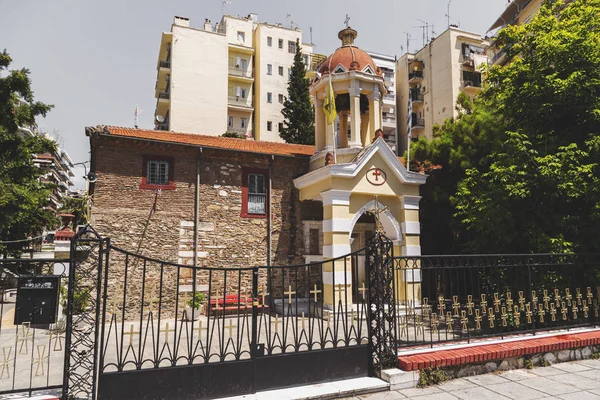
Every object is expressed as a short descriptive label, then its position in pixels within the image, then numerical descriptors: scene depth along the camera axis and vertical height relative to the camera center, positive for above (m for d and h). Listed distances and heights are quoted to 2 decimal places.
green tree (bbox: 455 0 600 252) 9.84 +2.77
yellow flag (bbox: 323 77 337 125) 14.31 +5.59
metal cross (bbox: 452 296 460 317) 7.20 -0.85
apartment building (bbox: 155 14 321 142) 37.47 +18.23
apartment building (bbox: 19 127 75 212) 60.91 +15.69
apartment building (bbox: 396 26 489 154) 37.84 +17.97
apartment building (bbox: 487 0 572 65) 29.69 +19.39
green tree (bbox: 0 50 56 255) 16.09 +4.26
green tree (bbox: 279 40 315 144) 32.30 +11.64
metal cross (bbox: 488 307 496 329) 7.72 -1.17
